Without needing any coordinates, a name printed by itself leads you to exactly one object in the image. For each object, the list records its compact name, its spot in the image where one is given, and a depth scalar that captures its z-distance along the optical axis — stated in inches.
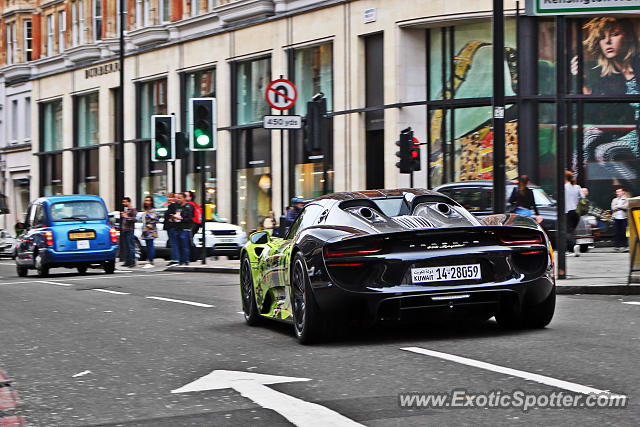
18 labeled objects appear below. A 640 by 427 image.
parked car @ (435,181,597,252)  1051.9
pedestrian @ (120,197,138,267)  1184.8
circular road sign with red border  880.9
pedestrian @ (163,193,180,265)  1095.0
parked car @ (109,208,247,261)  1258.6
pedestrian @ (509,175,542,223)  802.2
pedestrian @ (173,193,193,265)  1092.5
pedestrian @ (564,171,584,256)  992.9
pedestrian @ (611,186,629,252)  1069.1
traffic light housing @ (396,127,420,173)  910.4
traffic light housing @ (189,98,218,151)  1017.5
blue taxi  1015.6
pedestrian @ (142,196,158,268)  1168.8
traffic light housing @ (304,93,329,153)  820.6
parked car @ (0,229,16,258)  1802.4
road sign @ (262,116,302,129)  889.9
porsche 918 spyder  365.7
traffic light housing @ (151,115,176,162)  1082.1
